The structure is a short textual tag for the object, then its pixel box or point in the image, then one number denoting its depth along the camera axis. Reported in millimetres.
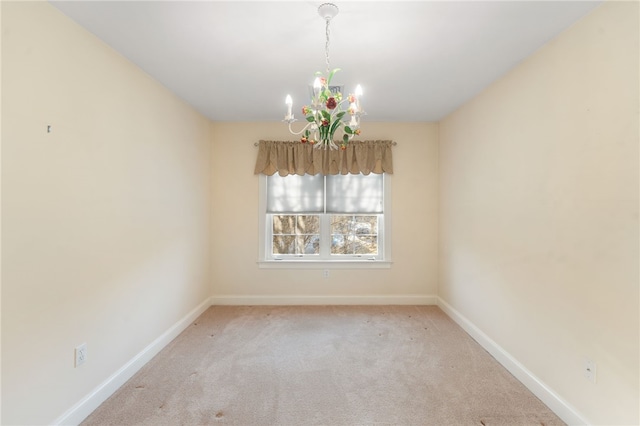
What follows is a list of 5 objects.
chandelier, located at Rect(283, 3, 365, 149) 1707
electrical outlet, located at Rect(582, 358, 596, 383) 1782
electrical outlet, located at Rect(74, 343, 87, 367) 1945
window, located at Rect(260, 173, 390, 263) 4203
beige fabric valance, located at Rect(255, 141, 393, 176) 4086
